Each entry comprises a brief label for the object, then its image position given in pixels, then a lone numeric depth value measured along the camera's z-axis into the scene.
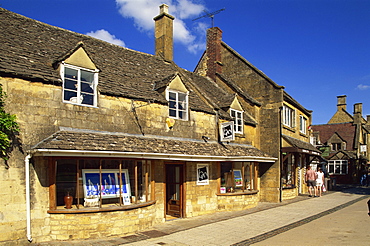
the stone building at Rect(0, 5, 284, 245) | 9.35
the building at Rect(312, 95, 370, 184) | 35.62
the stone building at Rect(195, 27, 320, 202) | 18.62
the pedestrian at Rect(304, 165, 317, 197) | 20.55
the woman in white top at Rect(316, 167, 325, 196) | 21.19
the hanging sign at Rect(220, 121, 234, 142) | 15.30
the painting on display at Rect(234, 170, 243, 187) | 16.29
